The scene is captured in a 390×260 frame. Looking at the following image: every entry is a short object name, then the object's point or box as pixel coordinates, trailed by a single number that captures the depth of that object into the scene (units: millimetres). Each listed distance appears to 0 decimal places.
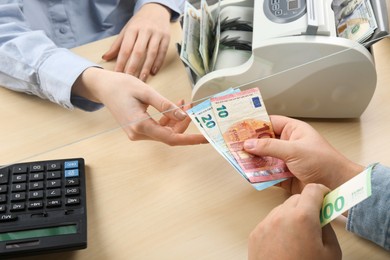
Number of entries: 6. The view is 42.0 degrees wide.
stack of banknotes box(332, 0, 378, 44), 898
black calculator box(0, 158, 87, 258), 727
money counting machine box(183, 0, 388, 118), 889
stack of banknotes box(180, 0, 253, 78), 947
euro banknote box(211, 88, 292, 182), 821
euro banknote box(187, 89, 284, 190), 846
